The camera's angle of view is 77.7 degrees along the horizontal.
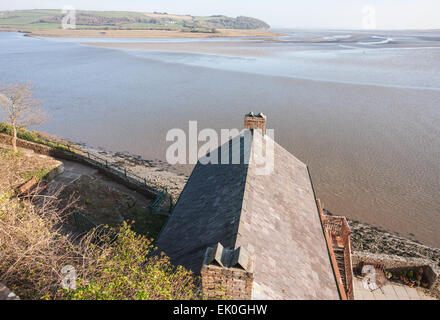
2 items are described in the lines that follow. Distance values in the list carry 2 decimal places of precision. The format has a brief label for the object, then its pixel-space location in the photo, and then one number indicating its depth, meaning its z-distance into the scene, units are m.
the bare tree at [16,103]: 22.77
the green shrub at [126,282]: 6.54
